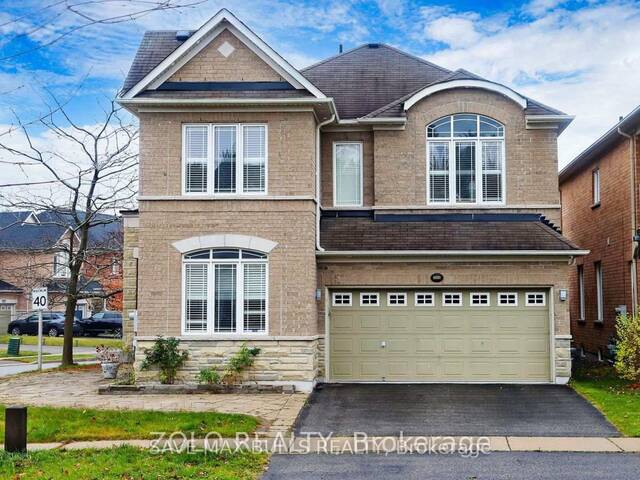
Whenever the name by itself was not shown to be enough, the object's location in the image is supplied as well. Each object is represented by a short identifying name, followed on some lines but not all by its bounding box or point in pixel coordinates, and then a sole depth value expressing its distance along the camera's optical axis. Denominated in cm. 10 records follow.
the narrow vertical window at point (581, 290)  2566
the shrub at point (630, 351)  1695
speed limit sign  2342
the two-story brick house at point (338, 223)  1723
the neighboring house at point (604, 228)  2016
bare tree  2412
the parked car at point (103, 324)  4272
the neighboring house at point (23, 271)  4266
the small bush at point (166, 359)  1689
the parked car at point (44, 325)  4372
